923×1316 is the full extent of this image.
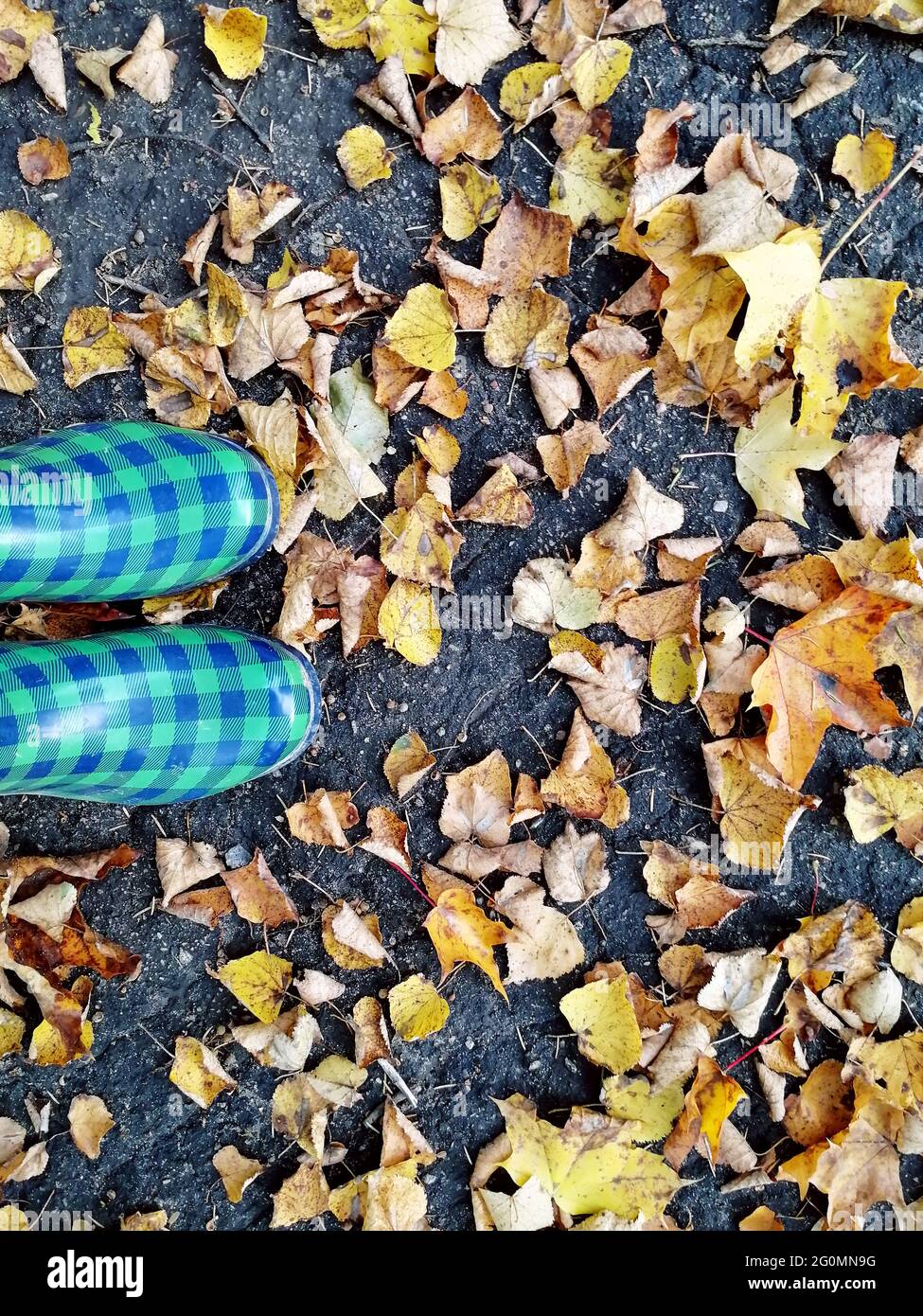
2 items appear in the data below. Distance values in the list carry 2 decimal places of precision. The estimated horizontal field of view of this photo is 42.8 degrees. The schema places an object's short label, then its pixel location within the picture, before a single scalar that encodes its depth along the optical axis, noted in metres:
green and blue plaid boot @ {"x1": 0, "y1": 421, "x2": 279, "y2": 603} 0.63
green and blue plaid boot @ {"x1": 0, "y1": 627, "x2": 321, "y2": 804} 0.63
